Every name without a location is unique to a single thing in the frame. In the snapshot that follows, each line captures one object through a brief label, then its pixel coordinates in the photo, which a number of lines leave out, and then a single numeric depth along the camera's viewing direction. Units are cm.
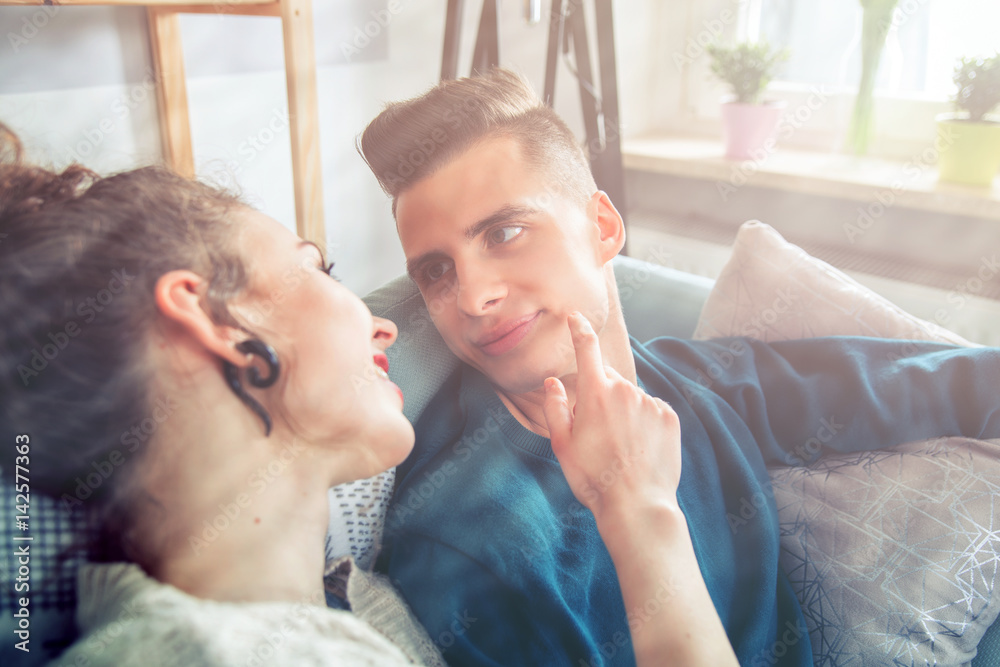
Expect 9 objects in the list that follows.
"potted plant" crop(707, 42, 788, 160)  139
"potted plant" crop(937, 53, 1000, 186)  123
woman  33
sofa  57
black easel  88
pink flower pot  142
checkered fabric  37
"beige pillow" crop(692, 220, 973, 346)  85
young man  44
